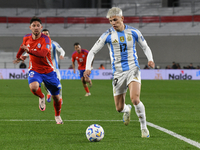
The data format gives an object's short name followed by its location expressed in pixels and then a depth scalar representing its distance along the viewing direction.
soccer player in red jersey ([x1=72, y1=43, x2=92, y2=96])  28.35
